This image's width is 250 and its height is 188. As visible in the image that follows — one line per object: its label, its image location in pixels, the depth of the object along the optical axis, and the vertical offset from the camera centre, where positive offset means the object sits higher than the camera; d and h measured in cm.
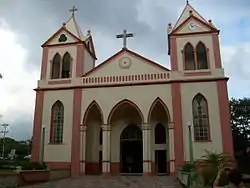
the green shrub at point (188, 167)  1189 -130
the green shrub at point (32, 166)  1363 -133
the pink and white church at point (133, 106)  1704 +298
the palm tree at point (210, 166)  880 -99
